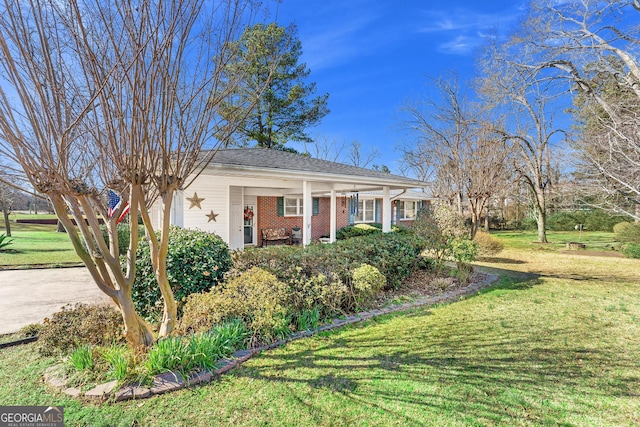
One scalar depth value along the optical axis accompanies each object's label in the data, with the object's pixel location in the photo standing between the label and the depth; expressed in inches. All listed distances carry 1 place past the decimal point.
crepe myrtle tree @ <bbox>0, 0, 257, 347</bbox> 107.7
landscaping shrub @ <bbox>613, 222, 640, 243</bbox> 593.3
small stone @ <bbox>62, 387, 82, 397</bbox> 118.9
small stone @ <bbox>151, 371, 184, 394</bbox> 121.7
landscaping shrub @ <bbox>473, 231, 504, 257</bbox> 533.3
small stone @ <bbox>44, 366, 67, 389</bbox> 125.4
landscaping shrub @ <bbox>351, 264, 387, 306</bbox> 228.4
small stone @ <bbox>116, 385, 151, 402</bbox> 116.6
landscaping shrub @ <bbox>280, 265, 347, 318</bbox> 202.1
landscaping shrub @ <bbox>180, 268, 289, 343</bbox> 167.8
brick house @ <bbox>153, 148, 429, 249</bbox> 361.2
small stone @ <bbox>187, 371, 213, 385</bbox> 127.9
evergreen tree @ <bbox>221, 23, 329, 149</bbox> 830.5
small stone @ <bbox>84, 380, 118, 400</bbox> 116.6
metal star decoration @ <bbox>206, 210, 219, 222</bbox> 382.3
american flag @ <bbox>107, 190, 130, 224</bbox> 255.2
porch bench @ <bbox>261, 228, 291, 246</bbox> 570.6
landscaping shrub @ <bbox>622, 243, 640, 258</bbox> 526.9
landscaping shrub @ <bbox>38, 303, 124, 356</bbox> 153.7
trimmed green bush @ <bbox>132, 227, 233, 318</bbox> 195.2
